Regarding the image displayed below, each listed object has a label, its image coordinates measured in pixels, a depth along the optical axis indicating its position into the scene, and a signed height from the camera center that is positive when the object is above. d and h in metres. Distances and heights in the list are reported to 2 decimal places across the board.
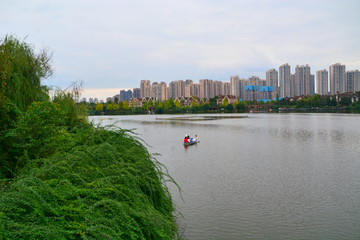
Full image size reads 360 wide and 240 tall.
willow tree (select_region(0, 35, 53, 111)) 9.86 +1.58
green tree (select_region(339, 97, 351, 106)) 107.44 +2.18
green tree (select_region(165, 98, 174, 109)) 118.94 +2.79
